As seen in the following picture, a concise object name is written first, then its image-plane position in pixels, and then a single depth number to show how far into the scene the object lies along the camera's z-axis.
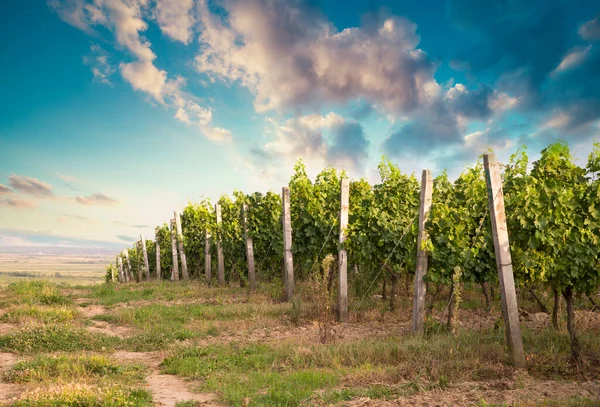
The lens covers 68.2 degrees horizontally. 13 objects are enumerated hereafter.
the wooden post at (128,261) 34.93
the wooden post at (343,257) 9.59
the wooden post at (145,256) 28.55
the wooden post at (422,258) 7.62
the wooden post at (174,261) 23.30
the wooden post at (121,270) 37.85
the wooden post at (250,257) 14.49
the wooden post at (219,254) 17.33
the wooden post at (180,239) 21.88
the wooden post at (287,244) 12.15
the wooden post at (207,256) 18.75
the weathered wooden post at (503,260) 5.94
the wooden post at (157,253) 27.25
